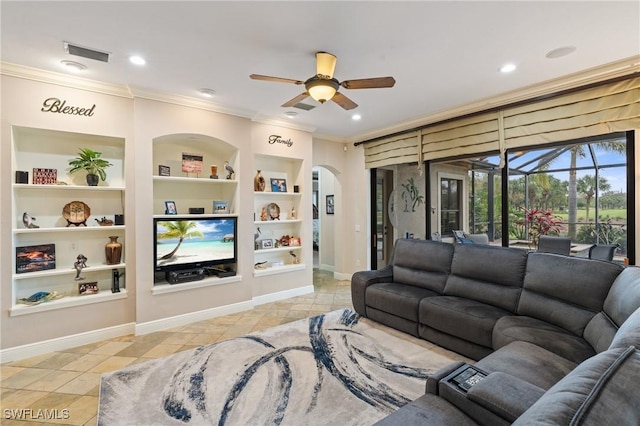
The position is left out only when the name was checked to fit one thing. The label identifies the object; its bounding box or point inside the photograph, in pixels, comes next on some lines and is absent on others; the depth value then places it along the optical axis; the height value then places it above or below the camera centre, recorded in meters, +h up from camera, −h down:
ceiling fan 2.56 +1.15
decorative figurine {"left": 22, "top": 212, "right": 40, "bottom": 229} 3.15 -0.06
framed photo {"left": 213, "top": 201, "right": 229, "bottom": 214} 4.44 +0.10
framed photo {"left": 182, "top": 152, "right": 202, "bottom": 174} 4.17 +0.73
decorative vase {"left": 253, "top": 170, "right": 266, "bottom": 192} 4.85 +0.50
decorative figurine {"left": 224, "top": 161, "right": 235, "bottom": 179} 4.44 +0.66
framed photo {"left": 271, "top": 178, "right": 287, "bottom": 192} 5.13 +0.49
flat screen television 3.86 -0.39
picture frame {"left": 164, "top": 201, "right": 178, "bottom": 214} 4.05 +0.10
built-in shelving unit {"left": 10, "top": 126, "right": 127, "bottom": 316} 3.17 -0.07
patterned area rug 2.15 -1.46
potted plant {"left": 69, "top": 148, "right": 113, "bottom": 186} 3.37 +0.58
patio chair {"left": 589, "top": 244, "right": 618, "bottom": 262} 2.91 -0.41
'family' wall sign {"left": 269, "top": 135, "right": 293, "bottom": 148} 4.84 +1.23
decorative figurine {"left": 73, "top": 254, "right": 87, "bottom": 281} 3.38 -0.58
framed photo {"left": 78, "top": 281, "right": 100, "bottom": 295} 3.46 -0.87
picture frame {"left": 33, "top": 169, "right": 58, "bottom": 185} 3.20 +0.43
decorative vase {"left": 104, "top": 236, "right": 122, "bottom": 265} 3.57 -0.46
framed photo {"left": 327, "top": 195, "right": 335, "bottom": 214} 7.04 +0.21
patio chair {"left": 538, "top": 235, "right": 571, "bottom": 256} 3.36 -0.39
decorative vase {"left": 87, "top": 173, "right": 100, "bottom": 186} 3.41 +0.41
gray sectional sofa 0.88 -0.86
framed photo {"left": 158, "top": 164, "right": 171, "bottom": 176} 3.96 +0.59
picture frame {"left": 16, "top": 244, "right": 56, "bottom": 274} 3.12 -0.47
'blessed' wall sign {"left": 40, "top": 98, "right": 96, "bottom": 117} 3.17 +1.18
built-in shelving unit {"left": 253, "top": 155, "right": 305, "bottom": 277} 5.02 -0.08
